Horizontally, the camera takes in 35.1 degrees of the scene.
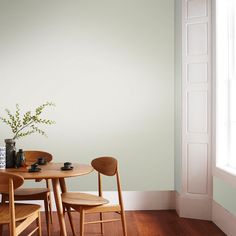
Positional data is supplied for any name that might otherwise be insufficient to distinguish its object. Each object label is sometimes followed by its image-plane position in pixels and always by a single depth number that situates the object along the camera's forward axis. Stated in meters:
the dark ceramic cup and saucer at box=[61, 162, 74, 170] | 3.53
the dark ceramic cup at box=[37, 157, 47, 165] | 3.82
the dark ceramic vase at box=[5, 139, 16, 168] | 3.65
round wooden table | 3.16
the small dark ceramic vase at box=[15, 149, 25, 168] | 3.63
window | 4.34
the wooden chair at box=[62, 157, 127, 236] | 3.38
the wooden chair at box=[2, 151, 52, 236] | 3.80
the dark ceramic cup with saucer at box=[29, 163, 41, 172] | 3.35
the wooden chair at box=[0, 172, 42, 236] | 2.76
